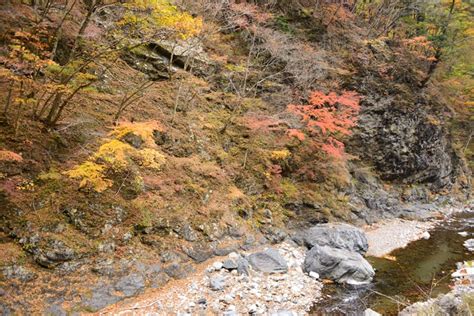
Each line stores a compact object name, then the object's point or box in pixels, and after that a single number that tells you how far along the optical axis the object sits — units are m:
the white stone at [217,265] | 8.52
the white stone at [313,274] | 9.22
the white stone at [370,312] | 7.38
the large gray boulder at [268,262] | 9.02
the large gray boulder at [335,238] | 11.08
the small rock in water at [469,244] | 13.29
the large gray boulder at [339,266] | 9.23
